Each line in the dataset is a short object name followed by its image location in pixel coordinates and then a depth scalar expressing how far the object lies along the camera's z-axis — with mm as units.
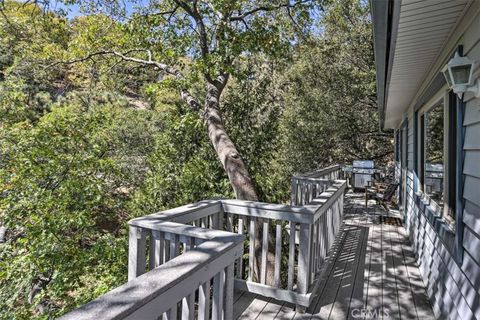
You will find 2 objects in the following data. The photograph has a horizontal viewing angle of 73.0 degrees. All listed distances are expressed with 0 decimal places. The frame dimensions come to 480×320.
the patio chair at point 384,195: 7711
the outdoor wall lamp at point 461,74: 2062
